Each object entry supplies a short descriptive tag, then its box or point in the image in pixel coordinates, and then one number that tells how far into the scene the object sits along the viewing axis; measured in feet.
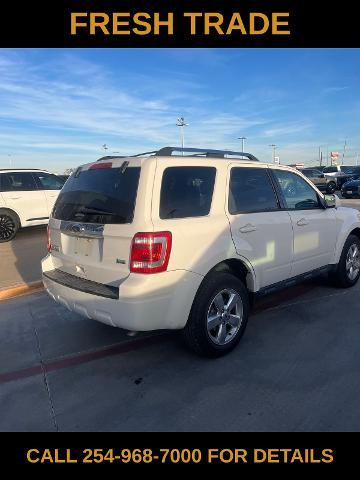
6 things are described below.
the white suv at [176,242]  9.17
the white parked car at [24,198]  30.60
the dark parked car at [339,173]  93.12
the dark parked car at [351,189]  66.11
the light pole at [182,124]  155.21
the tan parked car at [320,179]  84.18
